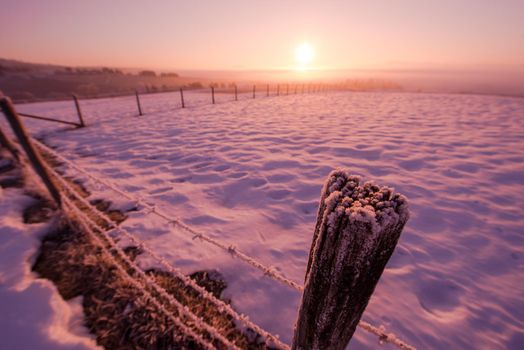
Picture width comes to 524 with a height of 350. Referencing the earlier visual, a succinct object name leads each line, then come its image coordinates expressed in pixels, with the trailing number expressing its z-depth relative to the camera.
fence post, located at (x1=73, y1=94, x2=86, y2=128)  8.75
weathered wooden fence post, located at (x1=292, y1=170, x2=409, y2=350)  0.71
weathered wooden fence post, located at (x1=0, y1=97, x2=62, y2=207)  2.56
